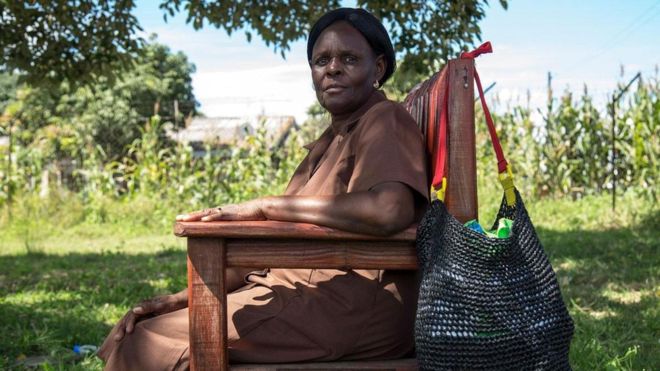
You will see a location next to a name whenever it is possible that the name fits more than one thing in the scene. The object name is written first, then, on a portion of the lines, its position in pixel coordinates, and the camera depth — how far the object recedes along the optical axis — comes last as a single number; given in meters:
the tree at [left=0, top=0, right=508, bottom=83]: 6.35
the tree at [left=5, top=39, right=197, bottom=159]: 22.52
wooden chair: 1.94
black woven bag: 1.84
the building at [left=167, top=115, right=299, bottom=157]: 11.46
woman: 2.00
